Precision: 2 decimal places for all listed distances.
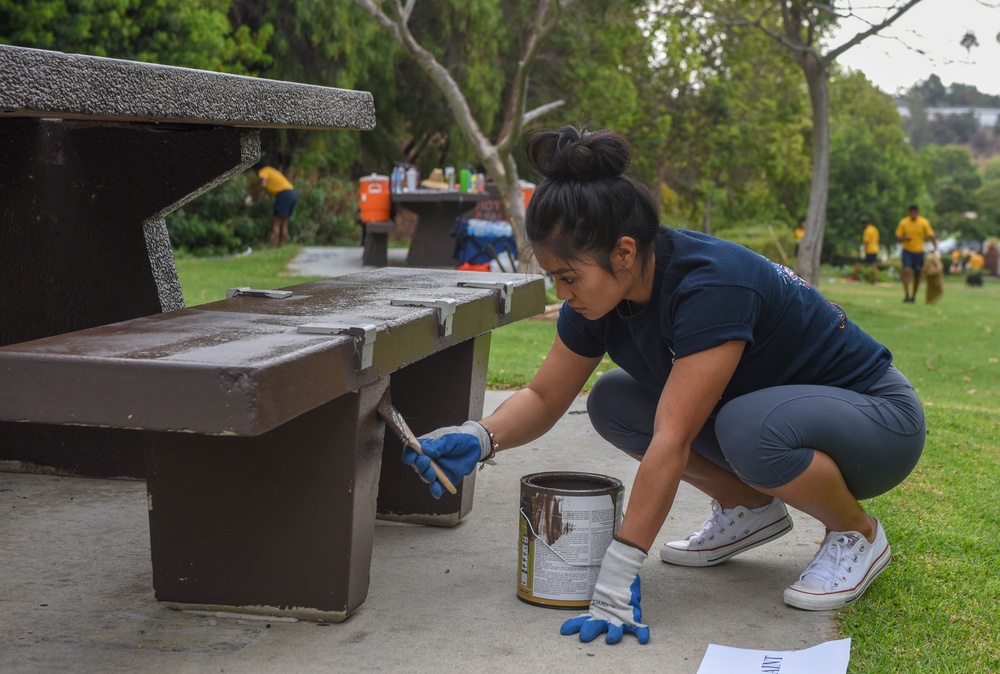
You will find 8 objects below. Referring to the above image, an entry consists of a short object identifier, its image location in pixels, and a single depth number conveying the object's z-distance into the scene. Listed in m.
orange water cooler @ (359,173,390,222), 13.95
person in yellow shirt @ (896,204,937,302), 16.83
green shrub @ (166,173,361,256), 16.19
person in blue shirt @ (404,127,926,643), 2.36
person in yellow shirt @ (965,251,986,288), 36.72
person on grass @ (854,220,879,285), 22.30
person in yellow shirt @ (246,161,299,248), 15.73
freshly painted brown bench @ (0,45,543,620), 1.74
